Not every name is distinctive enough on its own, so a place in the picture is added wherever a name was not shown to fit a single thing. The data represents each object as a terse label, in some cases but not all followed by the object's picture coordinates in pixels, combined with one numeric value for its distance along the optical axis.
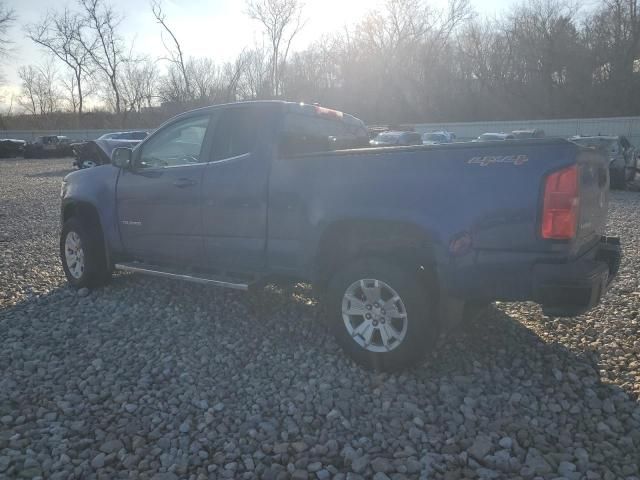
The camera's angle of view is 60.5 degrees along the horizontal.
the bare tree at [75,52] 58.34
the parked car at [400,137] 20.67
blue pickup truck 3.41
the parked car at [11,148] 40.41
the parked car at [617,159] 16.83
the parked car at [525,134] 18.59
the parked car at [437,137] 25.88
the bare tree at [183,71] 46.03
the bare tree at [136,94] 58.56
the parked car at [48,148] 39.84
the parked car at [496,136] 18.76
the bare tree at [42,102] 68.19
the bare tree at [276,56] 48.94
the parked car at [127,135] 27.31
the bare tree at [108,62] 57.88
